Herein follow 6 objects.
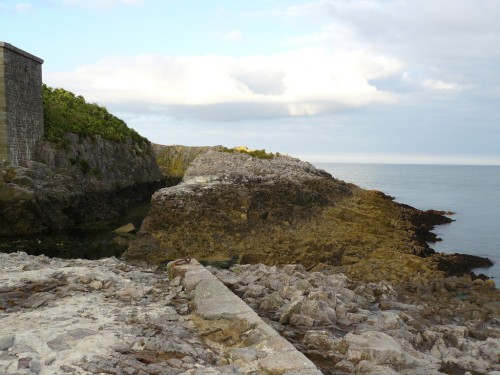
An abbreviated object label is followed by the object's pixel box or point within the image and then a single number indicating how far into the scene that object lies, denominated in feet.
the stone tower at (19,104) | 76.89
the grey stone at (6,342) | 19.15
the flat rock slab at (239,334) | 17.98
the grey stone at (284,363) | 17.52
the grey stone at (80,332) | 20.45
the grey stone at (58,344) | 19.15
